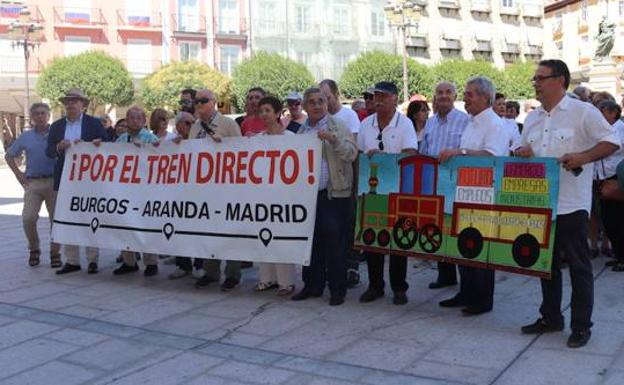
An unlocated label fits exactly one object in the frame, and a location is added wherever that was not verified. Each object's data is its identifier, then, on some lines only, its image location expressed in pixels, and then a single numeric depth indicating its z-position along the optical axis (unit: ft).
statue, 87.76
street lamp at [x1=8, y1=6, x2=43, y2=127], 101.27
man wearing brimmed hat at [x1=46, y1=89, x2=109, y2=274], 25.22
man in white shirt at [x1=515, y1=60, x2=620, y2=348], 15.01
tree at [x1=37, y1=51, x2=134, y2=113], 131.54
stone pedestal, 72.64
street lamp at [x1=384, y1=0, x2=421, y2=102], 91.29
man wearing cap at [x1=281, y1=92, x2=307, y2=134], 22.52
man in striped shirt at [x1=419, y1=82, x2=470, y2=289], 19.49
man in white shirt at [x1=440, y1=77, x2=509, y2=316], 17.52
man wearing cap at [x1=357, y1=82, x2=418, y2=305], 19.08
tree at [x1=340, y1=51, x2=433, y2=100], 142.92
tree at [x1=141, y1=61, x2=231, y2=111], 131.75
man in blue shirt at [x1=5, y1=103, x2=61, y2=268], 26.07
